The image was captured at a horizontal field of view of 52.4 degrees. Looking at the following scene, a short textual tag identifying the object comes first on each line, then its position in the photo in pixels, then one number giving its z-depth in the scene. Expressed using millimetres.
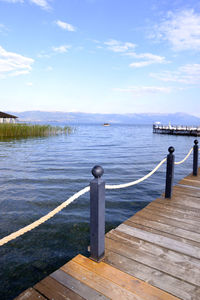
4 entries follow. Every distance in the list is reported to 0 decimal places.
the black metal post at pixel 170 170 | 4859
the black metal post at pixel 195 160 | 6883
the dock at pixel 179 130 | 49531
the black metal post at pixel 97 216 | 2395
